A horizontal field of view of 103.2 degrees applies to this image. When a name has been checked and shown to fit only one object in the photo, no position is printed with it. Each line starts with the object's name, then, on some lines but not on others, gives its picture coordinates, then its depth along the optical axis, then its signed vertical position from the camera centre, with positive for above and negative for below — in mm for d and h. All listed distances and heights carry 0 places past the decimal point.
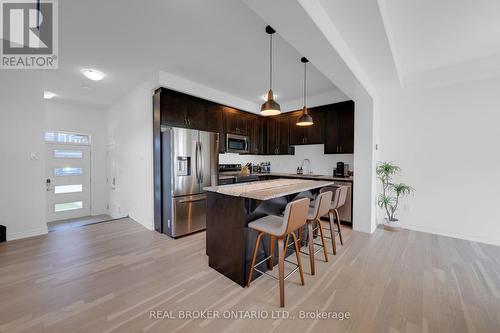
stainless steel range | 4333 -282
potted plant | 3779 -537
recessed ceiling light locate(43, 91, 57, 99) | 4455 +1562
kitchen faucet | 5188 +9
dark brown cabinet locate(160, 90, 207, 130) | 3596 +1028
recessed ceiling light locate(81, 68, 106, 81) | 3432 +1575
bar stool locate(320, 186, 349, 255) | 2807 -589
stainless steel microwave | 4751 +498
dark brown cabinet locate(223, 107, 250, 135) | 4750 +1065
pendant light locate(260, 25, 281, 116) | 2556 +743
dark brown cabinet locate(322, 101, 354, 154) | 4223 +807
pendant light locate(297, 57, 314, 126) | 3213 +726
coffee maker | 4402 -133
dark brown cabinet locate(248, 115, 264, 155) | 5400 +818
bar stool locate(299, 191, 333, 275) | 2245 -610
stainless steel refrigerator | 3395 -255
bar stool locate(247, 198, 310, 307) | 1822 -623
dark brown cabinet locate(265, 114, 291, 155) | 5320 +791
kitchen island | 2096 -653
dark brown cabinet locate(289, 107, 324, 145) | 4684 +834
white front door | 5062 -485
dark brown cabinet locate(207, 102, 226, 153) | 4371 +966
